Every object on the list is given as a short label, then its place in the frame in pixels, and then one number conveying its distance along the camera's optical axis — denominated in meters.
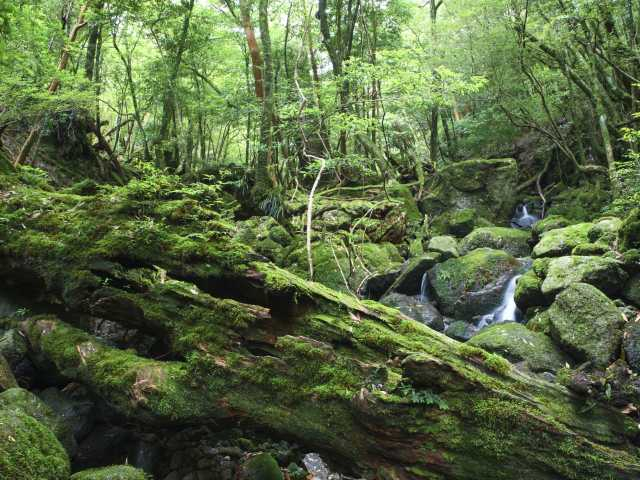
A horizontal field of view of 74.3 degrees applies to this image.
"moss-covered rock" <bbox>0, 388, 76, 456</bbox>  4.32
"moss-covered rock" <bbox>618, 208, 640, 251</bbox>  9.03
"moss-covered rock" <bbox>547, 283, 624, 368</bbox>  7.09
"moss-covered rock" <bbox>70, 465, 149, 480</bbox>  3.80
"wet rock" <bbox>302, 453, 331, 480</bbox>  5.16
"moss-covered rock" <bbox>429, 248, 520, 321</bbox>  11.06
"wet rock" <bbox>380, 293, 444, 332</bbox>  10.49
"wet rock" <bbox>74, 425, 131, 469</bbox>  4.68
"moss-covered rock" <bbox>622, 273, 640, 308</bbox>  8.10
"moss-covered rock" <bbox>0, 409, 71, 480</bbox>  3.25
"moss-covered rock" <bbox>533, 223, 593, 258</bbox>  11.19
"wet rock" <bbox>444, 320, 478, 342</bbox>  9.80
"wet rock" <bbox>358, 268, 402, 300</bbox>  12.14
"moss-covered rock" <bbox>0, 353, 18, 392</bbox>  4.62
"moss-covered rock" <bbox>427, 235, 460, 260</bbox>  12.72
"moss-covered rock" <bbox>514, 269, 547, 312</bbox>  9.63
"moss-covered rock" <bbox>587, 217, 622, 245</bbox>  10.44
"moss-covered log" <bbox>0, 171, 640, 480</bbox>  3.92
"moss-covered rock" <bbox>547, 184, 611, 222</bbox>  14.61
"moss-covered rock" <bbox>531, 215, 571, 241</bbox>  13.87
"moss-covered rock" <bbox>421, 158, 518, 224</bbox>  17.80
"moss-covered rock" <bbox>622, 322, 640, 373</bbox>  6.77
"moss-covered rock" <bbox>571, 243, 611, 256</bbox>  10.02
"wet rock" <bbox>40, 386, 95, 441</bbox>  4.83
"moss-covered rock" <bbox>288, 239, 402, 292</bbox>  12.00
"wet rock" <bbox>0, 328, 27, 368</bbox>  5.31
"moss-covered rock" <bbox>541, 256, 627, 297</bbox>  8.50
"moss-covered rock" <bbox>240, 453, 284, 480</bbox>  4.66
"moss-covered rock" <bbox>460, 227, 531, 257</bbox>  13.55
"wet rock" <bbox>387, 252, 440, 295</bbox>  11.91
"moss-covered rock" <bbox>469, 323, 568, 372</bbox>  7.58
